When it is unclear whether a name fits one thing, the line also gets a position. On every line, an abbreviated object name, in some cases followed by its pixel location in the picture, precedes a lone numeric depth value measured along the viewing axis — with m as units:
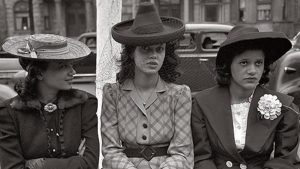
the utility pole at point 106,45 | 3.17
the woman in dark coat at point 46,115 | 2.38
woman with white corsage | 2.47
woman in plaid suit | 2.44
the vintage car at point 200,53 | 7.08
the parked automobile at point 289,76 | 5.43
